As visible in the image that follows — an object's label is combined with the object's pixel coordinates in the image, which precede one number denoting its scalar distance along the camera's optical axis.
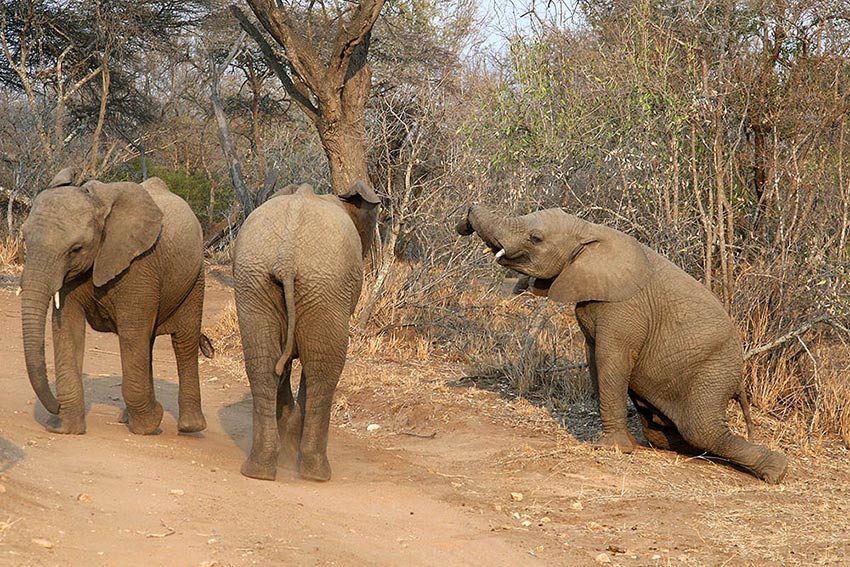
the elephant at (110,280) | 12.90
